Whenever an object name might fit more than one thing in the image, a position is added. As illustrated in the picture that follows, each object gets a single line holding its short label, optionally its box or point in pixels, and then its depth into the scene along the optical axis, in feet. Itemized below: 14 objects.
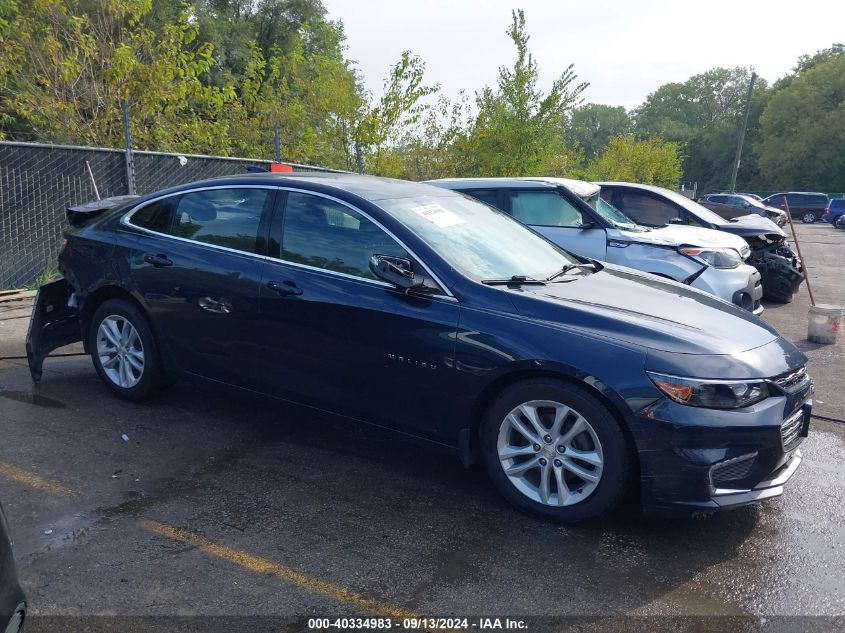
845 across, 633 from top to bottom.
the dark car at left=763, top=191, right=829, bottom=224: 151.33
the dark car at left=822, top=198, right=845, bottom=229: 131.23
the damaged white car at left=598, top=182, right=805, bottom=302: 35.14
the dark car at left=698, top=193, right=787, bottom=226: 101.24
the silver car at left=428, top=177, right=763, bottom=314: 25.80
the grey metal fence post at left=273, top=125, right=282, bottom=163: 36.60
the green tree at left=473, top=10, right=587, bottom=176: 58.18
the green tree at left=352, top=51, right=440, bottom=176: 49.62
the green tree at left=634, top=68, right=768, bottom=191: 268.21
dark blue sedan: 11.18
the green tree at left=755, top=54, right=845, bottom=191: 209.87
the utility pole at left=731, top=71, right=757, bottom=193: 144.12
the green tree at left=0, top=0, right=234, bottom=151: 40.98
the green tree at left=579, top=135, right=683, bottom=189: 99.50
